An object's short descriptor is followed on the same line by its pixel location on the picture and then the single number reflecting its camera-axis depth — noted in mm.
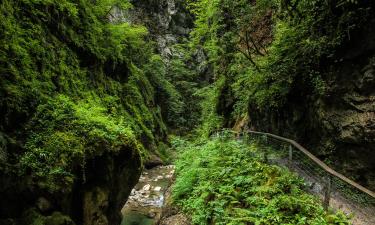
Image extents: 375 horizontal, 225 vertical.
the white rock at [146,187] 20227
